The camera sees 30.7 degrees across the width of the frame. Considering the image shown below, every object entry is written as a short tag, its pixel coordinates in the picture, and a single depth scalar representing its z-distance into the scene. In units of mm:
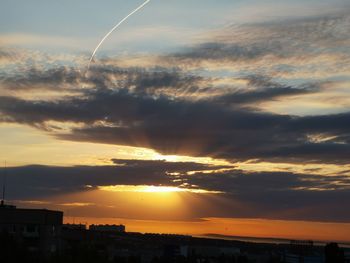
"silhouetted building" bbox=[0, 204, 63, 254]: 166250
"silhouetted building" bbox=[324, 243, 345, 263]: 186375
